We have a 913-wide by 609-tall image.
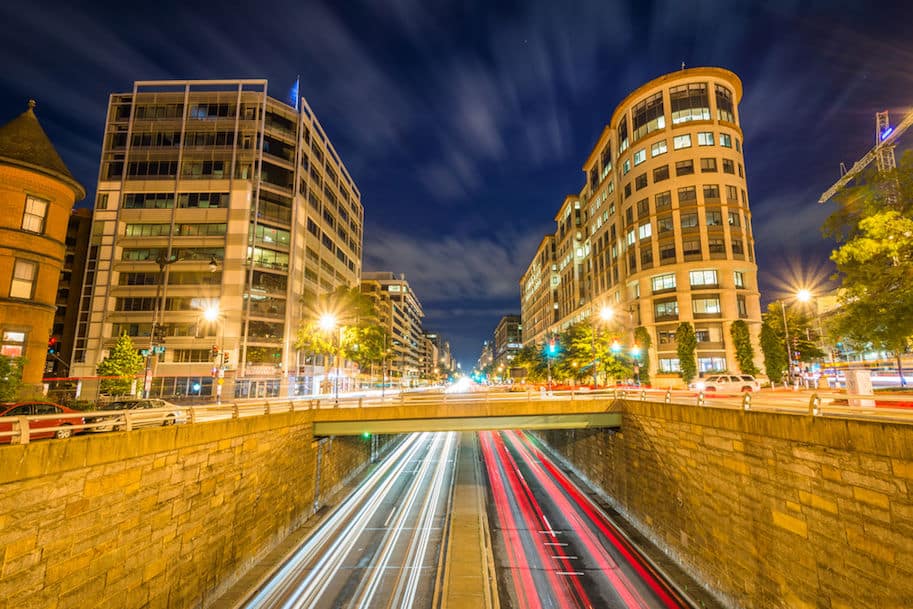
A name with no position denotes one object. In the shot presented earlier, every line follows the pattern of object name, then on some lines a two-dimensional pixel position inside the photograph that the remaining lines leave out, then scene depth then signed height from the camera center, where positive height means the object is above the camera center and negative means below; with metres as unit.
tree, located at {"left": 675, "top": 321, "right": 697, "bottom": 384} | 51.47 +2.26
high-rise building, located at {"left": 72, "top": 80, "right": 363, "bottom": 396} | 48.59 +16.71
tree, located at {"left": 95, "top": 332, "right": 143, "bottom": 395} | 34.69 +0.00
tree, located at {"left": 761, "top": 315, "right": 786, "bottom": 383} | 49.22 +1.83
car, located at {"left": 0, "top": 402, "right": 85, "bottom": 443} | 10.91 -1.55
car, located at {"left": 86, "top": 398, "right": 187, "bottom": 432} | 11.12 -1.68
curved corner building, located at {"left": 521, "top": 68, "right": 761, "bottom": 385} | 53.97 +20.92
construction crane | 72.00 +41.50
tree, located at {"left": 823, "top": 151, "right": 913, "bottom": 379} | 15.64 +4.29
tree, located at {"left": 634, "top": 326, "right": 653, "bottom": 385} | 55.72 +2.42
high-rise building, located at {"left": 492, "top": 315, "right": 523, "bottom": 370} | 178.05 +7.78
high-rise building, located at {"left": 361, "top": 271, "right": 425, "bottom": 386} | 114.38 +16.03
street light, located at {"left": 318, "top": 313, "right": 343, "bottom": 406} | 35.59 +4.18
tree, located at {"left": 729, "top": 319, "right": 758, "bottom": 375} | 50.25 +2.85
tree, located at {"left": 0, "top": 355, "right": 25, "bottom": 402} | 17.36 -0.57
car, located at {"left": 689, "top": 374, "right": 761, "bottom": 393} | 31.56 -1.13
